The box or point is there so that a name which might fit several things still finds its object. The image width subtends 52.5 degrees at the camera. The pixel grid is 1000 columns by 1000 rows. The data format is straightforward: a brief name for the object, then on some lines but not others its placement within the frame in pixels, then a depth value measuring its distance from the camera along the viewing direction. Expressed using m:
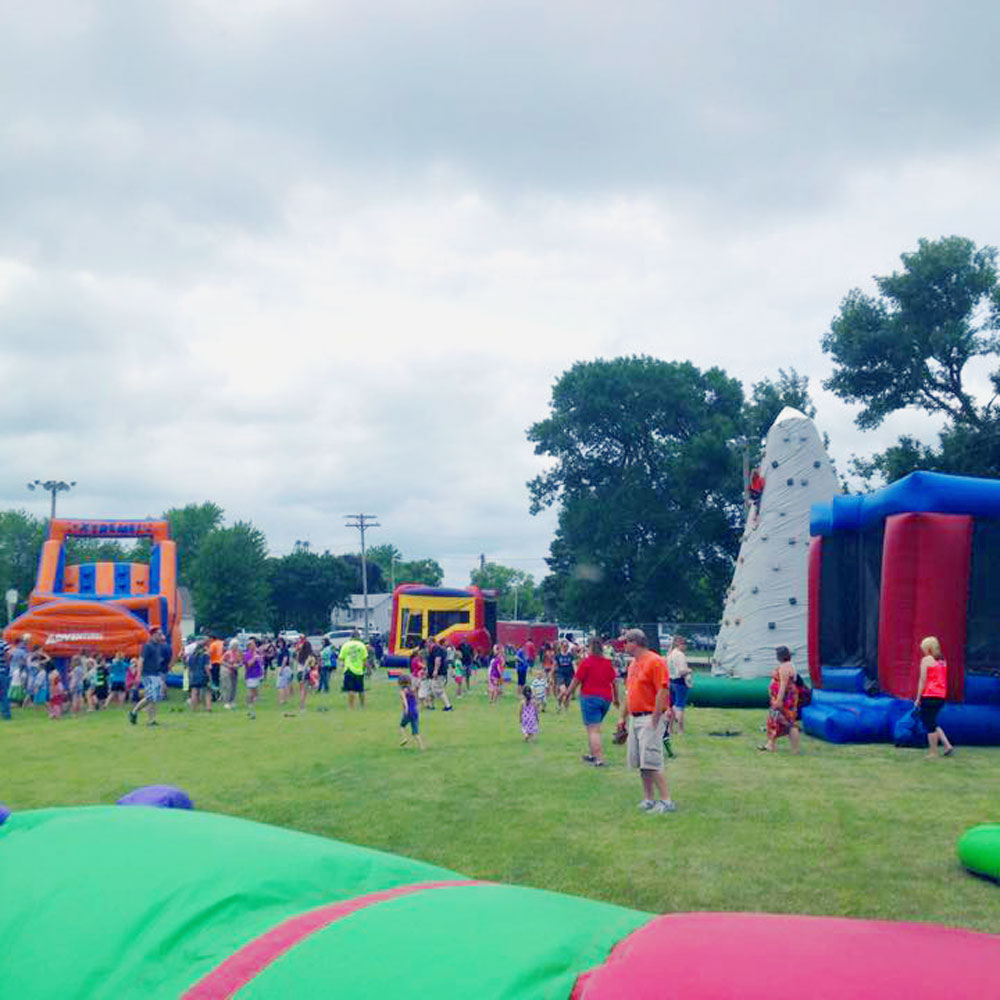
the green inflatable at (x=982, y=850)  5.82
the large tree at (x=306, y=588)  78.56
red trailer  42.62
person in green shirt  18.48
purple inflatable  4.45
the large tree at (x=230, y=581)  54.97
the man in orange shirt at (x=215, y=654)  19.55
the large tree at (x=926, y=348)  29.17
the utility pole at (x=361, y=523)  65.19
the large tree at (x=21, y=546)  65.25
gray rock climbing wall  19.12
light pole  47.78
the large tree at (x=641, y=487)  41.47
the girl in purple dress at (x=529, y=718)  13.04
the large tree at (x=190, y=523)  87.81
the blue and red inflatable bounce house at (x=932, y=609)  11.78
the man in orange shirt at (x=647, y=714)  8.09
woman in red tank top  10.68
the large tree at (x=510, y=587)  114.39
